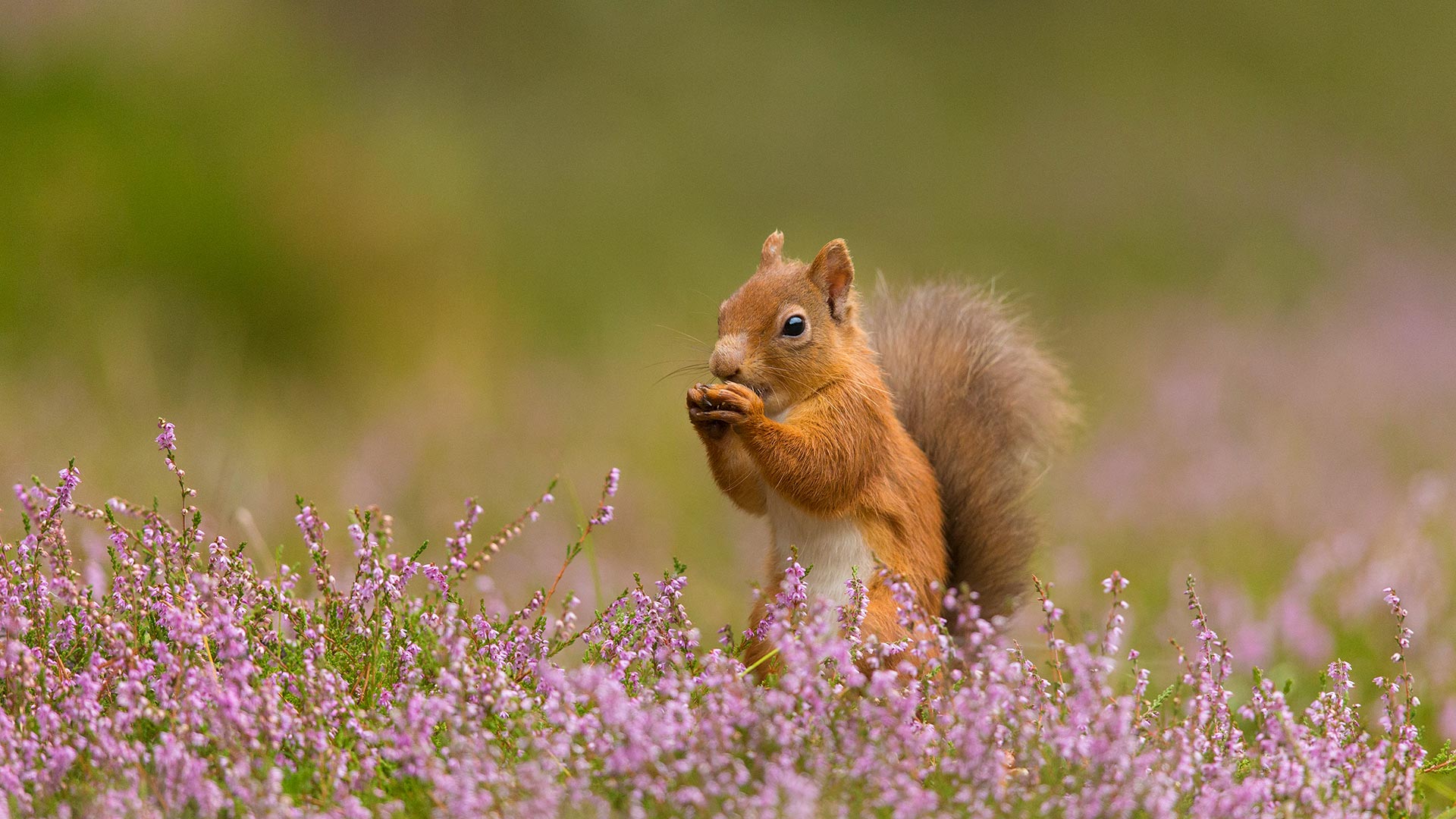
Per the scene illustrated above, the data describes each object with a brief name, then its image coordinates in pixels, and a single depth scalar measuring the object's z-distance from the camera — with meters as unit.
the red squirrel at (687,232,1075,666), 5.75
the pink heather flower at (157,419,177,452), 4.59
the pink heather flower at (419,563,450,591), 4.90
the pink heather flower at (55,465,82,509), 4.61
